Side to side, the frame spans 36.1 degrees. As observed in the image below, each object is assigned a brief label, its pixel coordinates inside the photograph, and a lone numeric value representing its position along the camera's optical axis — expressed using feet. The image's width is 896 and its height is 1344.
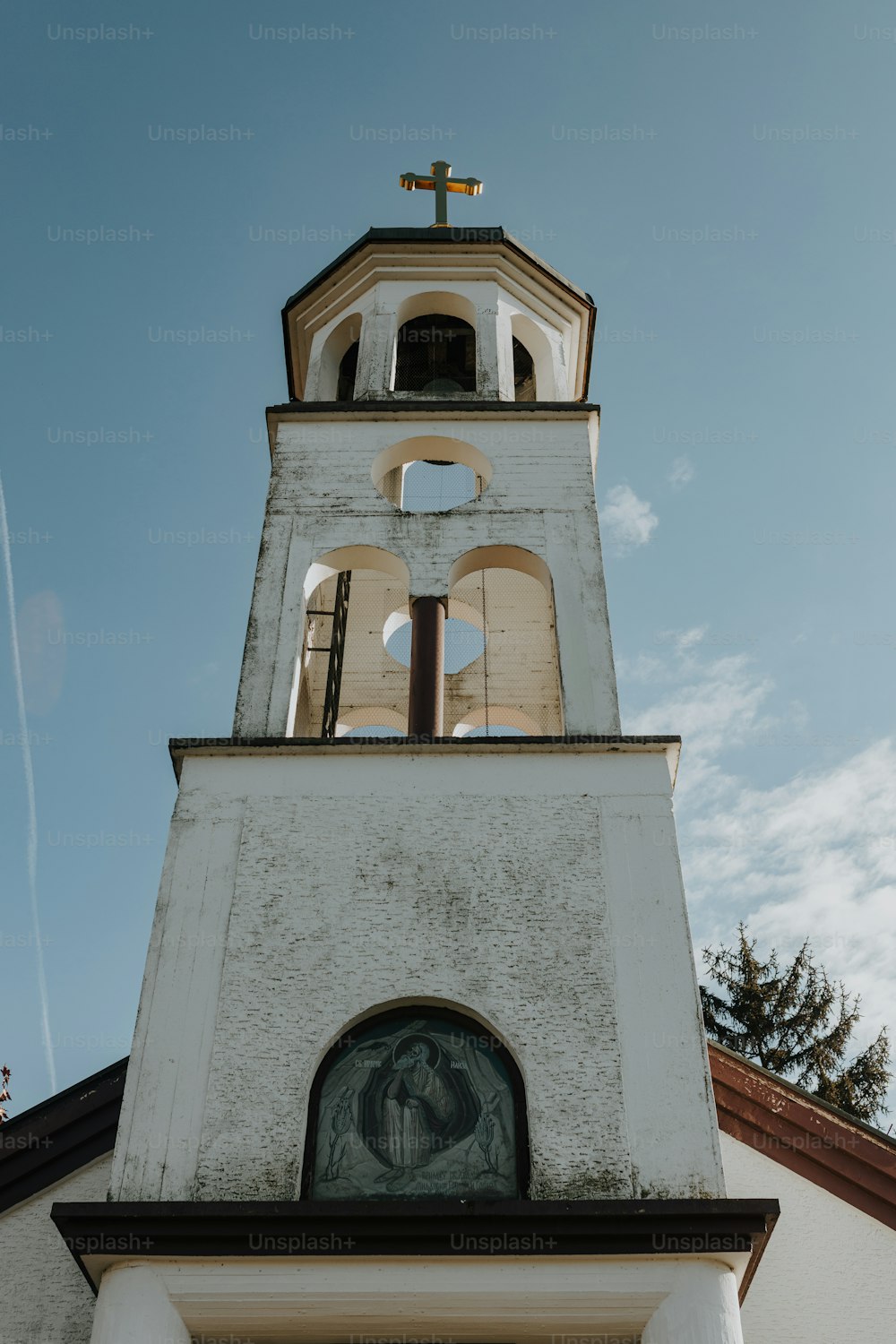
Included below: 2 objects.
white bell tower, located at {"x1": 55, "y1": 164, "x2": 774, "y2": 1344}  23.29
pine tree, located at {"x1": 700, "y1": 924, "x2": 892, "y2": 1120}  62.64
